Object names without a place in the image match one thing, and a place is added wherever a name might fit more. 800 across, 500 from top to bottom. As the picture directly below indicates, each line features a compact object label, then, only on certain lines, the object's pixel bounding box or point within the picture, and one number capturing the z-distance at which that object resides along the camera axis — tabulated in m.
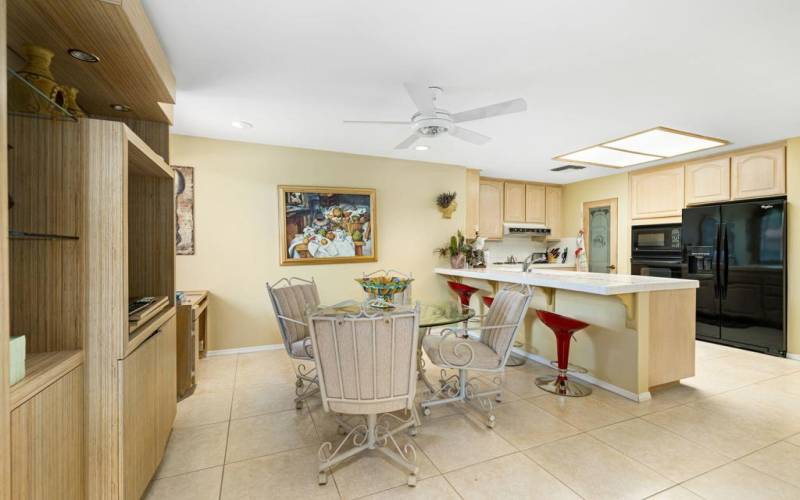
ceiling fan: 2.16
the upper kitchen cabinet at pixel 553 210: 6.26
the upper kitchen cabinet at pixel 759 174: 3.76
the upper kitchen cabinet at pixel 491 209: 5.67
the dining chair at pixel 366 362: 1.62
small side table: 2.77
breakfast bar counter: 2.65
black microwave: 4.64
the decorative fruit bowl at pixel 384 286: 2.43
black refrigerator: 3.70
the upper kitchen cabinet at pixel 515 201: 5.88
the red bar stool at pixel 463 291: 4.05
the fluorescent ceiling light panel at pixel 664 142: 3.55
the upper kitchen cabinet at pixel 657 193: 4.66
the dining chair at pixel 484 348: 2.24
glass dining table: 2.36
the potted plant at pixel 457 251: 4.87
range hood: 5.82
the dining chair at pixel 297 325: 2.49
